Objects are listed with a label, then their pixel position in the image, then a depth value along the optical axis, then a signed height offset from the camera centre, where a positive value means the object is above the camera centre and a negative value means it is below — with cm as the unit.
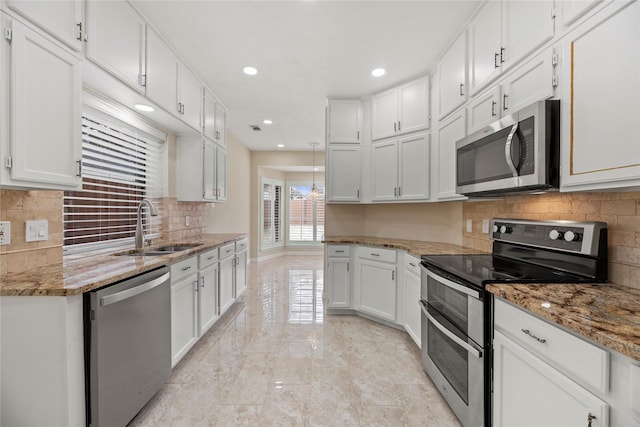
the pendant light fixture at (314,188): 686 +59
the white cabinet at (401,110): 305 +117
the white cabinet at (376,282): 303 -77
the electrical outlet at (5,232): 151 -11
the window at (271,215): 738 -8
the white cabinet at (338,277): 343 -77
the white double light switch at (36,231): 164 -12
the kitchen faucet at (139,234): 254 -20
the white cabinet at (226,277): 314 -75
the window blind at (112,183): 217 +26
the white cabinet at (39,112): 129 +49
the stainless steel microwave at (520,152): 142 +34
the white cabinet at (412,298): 253 -80
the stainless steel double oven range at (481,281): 144 -40
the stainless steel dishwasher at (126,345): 139 -75
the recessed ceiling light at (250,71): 294 +147
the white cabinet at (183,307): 218 -78
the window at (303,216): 824 -12
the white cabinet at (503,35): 153 +109
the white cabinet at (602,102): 110 +47
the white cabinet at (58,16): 133 +96
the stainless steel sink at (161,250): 244 -35
